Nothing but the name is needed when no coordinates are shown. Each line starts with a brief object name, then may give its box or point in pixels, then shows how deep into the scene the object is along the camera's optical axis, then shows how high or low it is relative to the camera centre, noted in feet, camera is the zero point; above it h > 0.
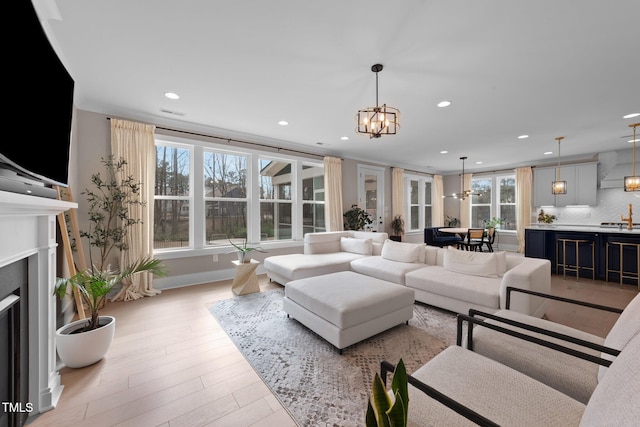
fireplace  4.11 -1.78
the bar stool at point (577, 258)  15.02 -2.79
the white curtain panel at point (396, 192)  24.06 +2.10
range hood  18.61 +3.49
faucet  15.24 -0.48
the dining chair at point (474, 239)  19.05 -2.00
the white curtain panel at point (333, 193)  19.01 +1.59
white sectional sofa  8.20 -2.44
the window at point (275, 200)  16.70 +0.99
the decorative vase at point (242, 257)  12.49 -2.17
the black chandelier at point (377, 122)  8.01 +3.00
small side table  12.04 -3.13
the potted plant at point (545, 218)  21.77 -0.40
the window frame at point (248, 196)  13.66 +1.15
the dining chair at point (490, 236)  19.86 -1.80
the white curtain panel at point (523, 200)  23.25 +1.25
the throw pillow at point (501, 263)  9.68 -1.92
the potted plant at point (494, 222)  25.67 -0.88
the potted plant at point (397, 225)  23.90 -1.09
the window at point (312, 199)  18.83 +1.16
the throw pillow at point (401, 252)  12.24 -1.92
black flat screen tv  3.61 +1.97
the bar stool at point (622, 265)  13.37 -2.87
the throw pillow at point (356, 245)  14.90 -1.95
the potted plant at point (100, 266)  6.37 -1.63
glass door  22.03 +1.86
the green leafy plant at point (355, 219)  20.02 -0.42
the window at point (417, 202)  26.61 +1.28
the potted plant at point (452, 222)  28.84 -0.97
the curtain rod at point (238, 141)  13.31 +4.45
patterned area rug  5.21 -3.92
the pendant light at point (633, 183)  14.47 +1.75
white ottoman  6.99 -2.81
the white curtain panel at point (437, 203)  28.45 +1.21
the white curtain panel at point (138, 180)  11.49 +1.57
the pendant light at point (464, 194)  22.37 +1.79
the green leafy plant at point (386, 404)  2.28 -1.83
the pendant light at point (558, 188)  18.03 +1.85
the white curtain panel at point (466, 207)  27.66 +0.75
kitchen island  13.67 -2.17
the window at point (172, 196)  13.34 +0.96
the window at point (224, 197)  14.71 +1.02
